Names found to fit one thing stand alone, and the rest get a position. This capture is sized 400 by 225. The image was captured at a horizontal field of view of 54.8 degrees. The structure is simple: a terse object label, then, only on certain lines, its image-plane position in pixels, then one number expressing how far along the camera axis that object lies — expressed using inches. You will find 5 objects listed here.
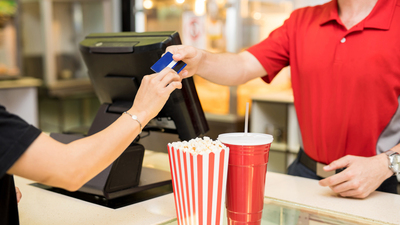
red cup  30.2
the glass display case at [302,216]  35.8
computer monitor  41.3
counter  36.7
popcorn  28.6
